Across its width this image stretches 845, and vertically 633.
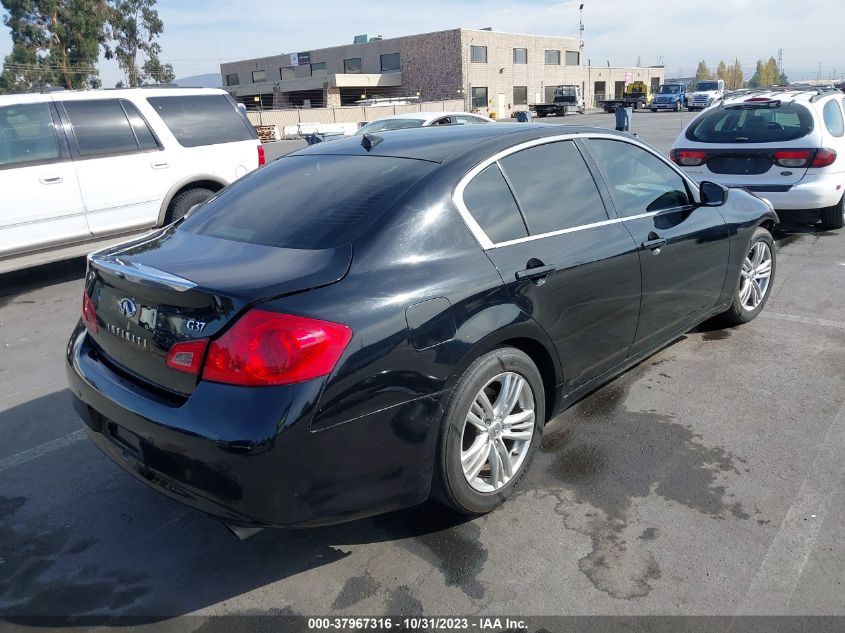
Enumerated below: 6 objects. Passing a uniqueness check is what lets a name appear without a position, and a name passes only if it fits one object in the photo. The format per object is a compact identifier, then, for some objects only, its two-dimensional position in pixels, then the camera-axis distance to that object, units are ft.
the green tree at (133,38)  222.28
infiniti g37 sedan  7.82
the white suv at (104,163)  21.81
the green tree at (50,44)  196.24
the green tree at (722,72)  444.31
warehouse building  204.95
